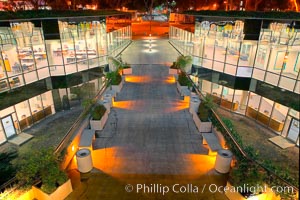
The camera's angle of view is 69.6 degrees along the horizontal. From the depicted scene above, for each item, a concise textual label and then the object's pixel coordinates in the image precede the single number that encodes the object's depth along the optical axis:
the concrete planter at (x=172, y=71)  21.75
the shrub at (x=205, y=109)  12.75
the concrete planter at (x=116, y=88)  17.94
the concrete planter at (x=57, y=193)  8.02
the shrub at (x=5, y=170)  8.06
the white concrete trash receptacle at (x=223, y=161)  9.47
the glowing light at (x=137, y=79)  20.58
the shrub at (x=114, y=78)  18.00
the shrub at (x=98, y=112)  12.99
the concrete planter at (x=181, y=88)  17.41
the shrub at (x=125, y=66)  21.81
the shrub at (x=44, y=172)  7.90
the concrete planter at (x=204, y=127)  12.53
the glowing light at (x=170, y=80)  20.53
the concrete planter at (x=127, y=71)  21.89
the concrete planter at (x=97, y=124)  12.85
